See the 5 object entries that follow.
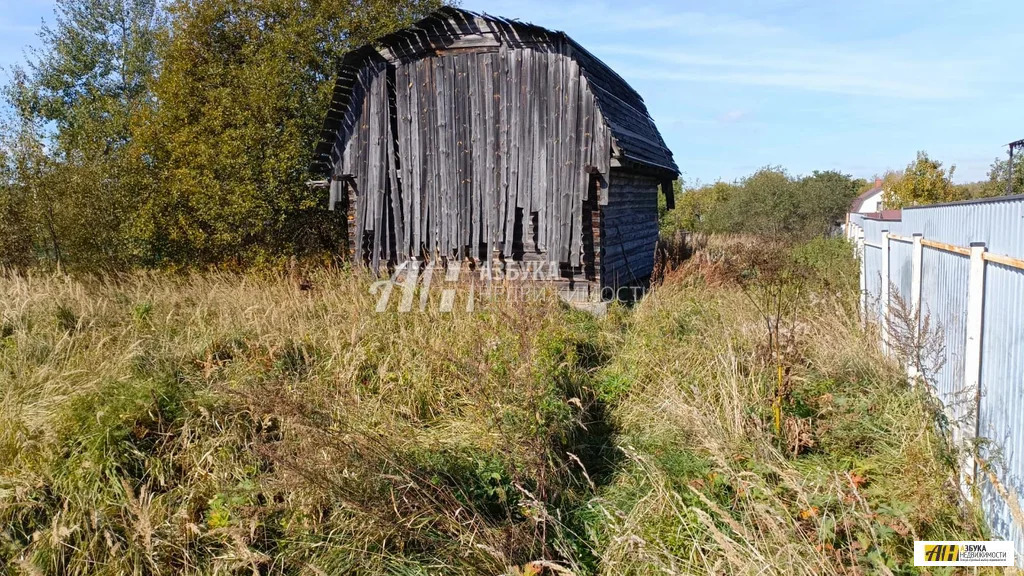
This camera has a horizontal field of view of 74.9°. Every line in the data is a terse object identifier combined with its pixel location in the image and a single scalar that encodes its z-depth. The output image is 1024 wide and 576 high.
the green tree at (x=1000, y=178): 25.28
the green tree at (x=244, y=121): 13.33
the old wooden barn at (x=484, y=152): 10.20
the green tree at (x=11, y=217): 11.98
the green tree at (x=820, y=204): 29.30
